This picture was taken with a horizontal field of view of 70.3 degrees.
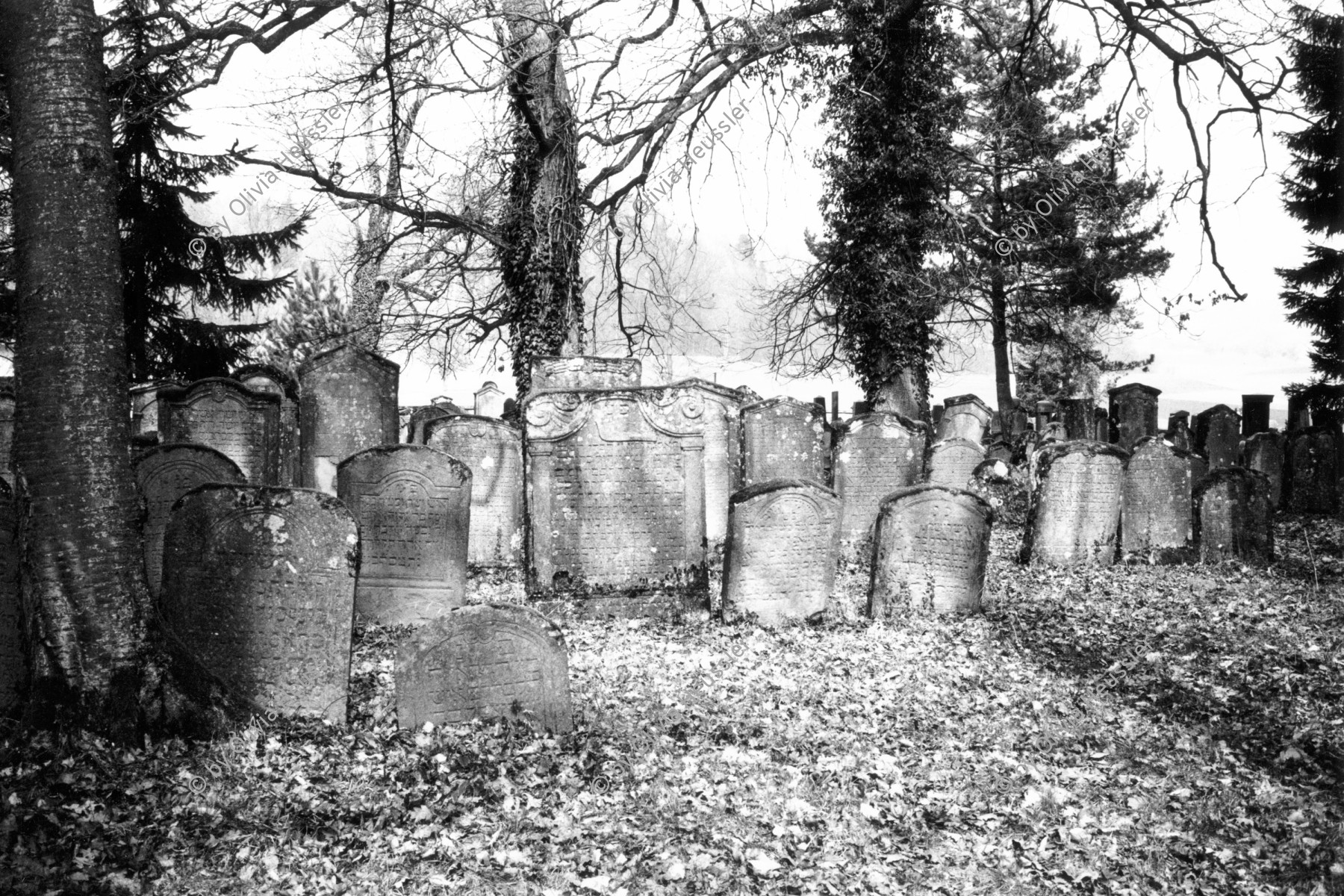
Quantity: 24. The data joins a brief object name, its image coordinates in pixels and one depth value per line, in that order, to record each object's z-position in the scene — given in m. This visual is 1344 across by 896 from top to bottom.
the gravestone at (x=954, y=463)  12.77
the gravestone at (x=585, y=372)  11.48
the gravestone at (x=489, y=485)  10.73
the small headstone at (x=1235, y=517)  10.38
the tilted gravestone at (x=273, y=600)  5.53
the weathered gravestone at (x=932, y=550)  8.34
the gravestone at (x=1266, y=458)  14.33
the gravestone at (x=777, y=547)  8.03
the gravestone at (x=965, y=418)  17.11
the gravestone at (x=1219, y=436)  15.45
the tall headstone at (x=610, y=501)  8.30
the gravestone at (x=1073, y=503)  10.41
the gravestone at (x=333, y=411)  11.83
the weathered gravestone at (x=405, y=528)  8.30
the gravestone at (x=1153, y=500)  10.78
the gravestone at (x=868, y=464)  12.14
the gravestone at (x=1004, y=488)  12.34
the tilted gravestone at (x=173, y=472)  8.28
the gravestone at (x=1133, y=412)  17.45
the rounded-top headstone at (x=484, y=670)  5.25
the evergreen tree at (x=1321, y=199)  18.61
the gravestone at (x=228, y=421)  10.95
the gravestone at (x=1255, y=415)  16.83
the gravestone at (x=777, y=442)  11.73
